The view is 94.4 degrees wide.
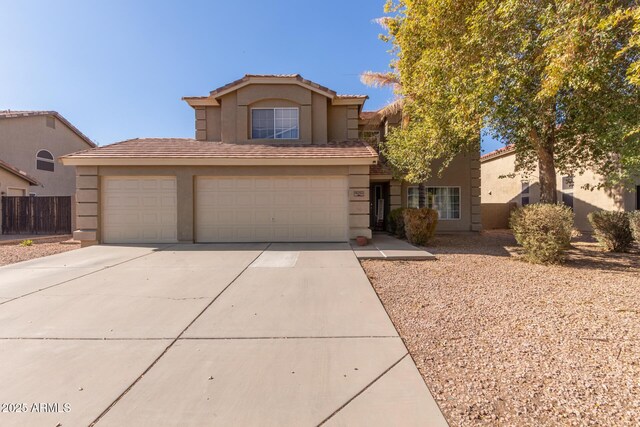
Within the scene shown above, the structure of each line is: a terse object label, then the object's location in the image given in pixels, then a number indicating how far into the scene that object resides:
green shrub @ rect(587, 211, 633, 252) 9.38
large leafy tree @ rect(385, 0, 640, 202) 5.93
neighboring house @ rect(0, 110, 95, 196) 17.94
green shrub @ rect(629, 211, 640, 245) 9.09
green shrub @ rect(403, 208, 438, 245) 10.44
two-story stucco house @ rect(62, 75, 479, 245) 10.57
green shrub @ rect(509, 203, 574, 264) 7.39
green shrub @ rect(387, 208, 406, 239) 12.24
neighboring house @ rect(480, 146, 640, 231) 14.67
